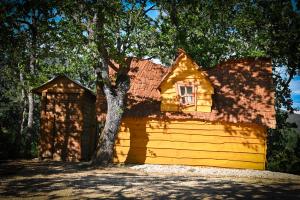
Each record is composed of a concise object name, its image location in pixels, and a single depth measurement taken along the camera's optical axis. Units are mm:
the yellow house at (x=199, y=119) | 16188
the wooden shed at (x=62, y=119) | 17250
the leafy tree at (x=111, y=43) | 14445
